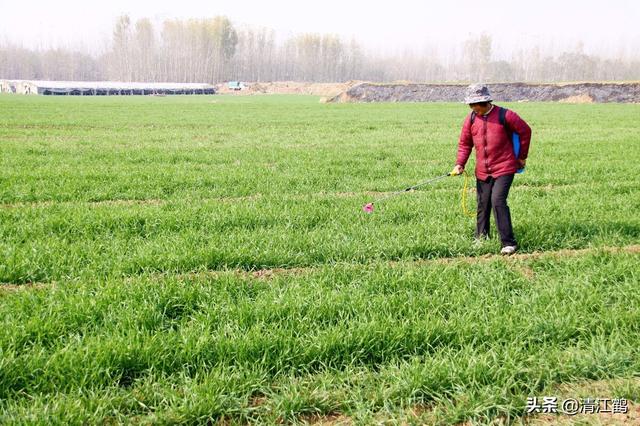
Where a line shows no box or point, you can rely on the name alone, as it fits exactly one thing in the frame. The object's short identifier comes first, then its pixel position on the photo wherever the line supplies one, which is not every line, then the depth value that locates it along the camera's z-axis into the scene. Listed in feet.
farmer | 21.53
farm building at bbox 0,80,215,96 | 352.08
